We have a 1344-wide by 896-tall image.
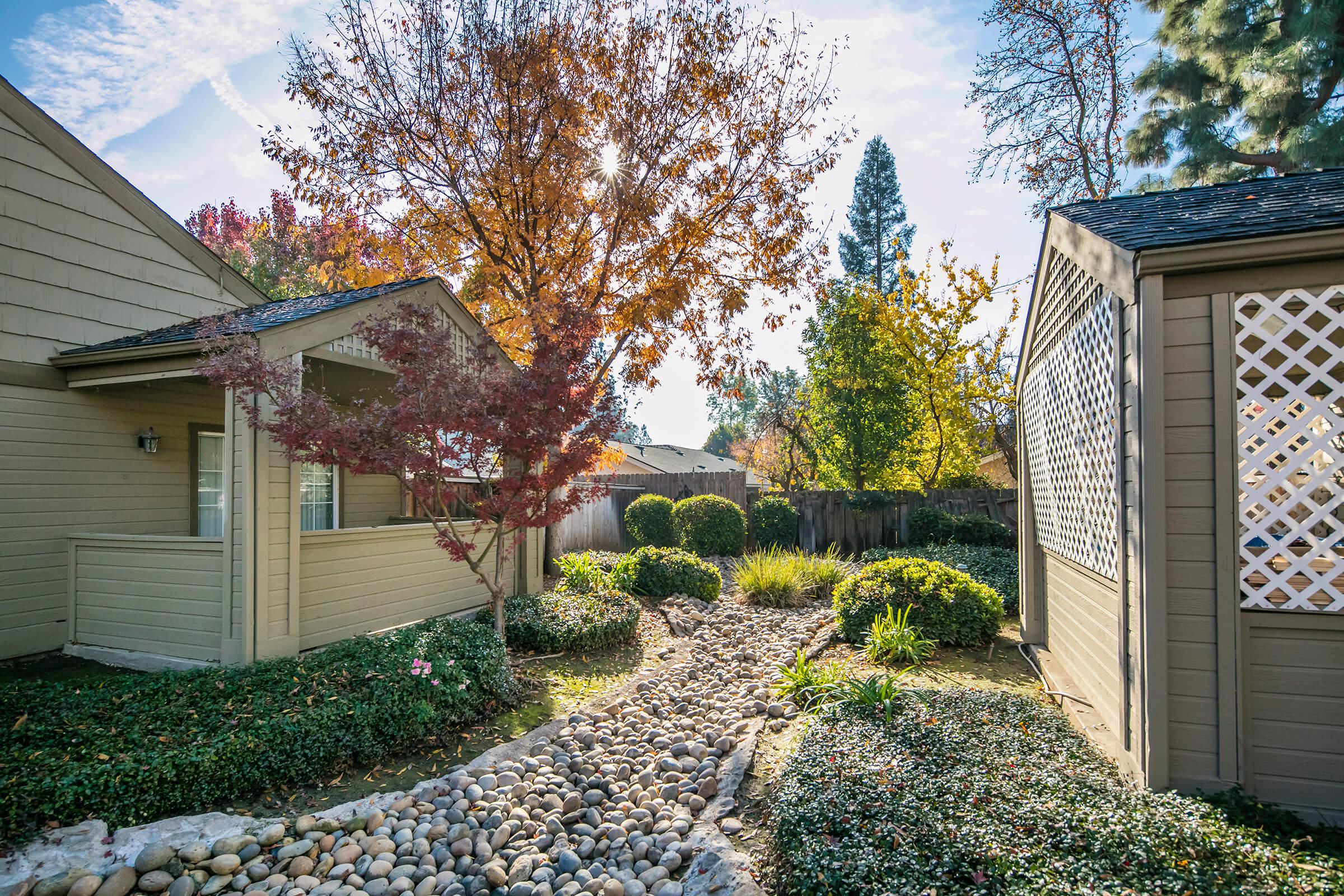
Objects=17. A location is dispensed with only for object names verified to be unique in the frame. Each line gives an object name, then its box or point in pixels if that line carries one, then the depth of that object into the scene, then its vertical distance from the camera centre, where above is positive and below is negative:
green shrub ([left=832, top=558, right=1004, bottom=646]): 6.18 -1.46
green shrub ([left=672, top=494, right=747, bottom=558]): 12.12 -1.33
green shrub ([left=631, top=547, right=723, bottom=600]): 8.87 -1.70
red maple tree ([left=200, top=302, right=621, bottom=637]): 4.80 +0.32
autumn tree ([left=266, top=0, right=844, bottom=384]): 8.41 +4.36
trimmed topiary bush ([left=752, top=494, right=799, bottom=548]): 12.37 -1.30
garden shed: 2.96 -0.26
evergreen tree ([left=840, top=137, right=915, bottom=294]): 25.64 +9.66
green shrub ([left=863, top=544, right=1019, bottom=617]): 7.66 -1.47
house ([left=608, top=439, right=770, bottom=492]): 26.56 -0.23
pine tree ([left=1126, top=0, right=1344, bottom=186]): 9.89 +6.28
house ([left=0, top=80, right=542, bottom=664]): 5.14 -0.04
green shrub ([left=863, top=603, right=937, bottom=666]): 5.76 -1.73
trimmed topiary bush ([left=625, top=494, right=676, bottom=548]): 12.67 -1.30
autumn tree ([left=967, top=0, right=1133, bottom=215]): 12.61 +7.61
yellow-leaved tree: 13.08 +2.16
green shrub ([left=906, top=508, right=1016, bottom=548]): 10.52 -1.25
